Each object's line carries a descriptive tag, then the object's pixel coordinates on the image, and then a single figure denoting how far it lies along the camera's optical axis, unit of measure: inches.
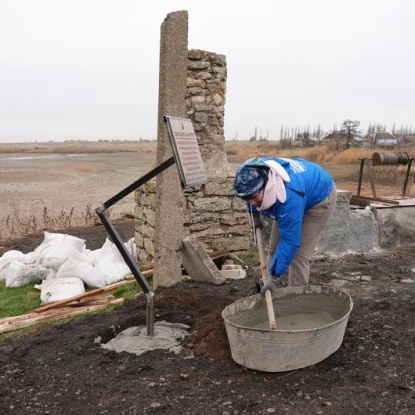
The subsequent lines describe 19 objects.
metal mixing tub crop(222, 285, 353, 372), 137.3
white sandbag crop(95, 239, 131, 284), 281.8
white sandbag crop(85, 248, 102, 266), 297.6
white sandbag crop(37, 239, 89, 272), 287.4
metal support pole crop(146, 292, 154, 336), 177.6
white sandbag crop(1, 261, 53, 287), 288.4
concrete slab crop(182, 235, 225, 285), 243.4
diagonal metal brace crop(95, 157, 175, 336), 177.2
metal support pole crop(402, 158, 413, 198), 337.0
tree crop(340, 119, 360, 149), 1235.2
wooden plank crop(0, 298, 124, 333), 215.9
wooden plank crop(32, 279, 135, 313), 235.9
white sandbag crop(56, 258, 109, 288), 276.4
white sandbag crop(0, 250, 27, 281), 308.1
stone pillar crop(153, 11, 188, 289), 239.3
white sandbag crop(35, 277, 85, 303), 255.8
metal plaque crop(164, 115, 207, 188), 169.0
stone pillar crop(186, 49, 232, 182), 290.5
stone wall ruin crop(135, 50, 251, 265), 292.2
